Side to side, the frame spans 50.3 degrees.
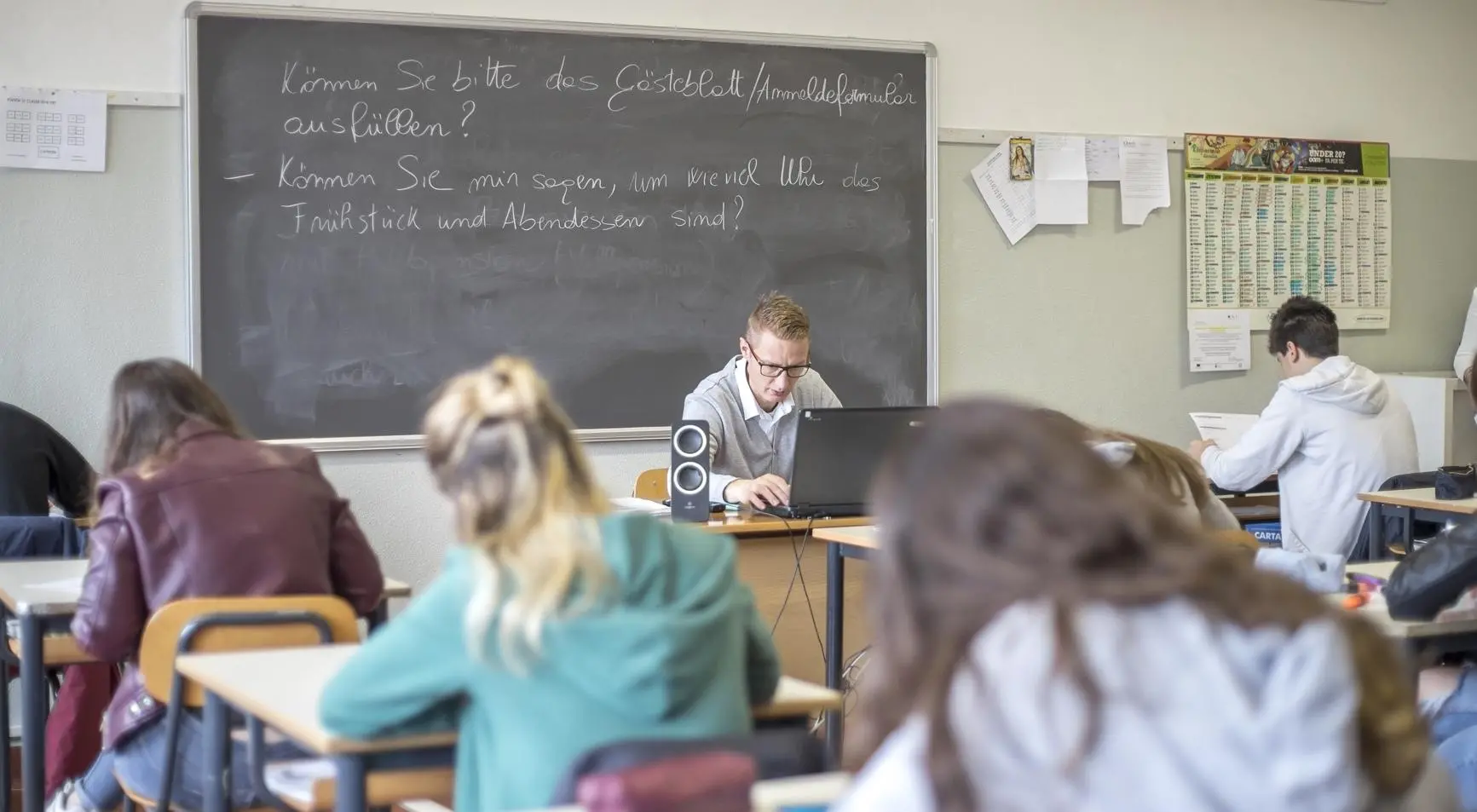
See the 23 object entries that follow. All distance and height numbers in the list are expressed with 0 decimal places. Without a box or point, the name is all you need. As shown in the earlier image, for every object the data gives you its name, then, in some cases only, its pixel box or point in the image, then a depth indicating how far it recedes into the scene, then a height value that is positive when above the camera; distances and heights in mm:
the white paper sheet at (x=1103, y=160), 6055 +941
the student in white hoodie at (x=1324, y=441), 5301 -128
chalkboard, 4879 +653
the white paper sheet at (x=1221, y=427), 5902 -90
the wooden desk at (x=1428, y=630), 2904 -421
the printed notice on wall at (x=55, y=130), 4590 +818
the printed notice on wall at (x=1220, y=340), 6297 +254
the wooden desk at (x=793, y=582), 4133 -481
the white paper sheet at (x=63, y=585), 3199 -369
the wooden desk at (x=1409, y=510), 4891 -344
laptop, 4078 -134
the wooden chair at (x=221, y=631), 2670 -387
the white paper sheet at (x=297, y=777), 2336 -575
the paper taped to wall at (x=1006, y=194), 5883 +788
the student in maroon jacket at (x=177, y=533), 2830 -230
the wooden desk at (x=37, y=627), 3088 -444
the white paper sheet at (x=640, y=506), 4270 -280
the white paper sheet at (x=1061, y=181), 5969 +851
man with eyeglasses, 4559 +15
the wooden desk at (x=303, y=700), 2055 -417
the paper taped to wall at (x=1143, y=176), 6113 +888
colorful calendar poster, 6281 +725
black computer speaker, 4109 -177
